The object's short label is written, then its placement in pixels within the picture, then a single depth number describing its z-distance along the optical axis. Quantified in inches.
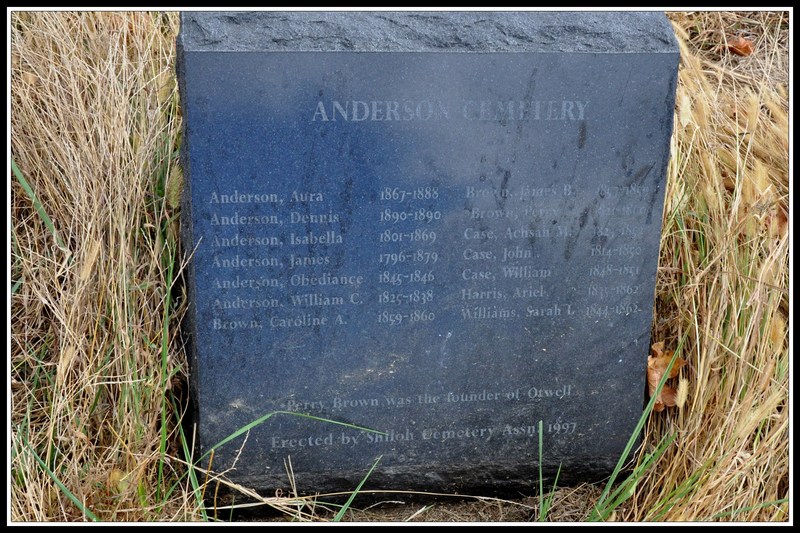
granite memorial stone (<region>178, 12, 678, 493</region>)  87.7
